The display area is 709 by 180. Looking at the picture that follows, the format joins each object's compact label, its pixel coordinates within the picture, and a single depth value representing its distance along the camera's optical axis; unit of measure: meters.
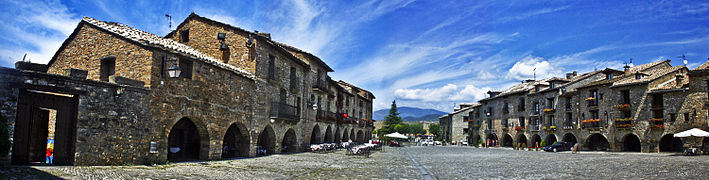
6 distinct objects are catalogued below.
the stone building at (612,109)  34.66
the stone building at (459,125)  75.50
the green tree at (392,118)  100.75
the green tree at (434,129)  119.75
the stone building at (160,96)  13.08
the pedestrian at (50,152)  16.20
